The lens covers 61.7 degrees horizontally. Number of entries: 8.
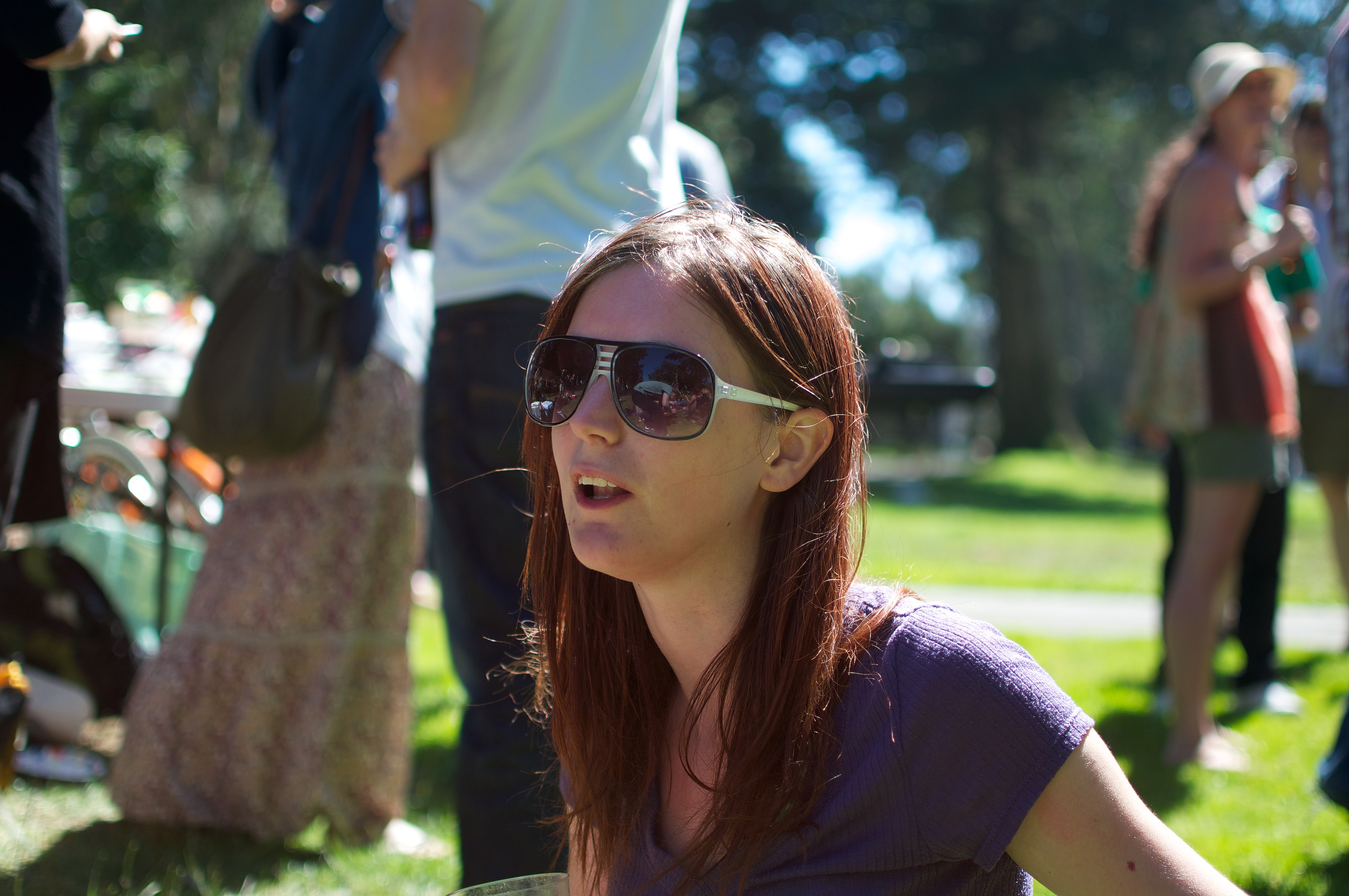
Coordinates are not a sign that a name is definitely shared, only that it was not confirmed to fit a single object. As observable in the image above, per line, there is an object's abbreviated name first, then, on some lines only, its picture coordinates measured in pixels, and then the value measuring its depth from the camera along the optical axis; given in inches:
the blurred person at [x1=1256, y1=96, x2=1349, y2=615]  156.4
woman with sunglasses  45.8
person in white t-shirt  81.4
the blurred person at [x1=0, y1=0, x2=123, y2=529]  75.9
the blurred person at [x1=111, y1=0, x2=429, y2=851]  110.3
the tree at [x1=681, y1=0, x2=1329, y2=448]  663.8
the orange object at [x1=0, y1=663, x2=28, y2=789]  104.9
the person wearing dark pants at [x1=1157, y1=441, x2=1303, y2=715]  163.3
